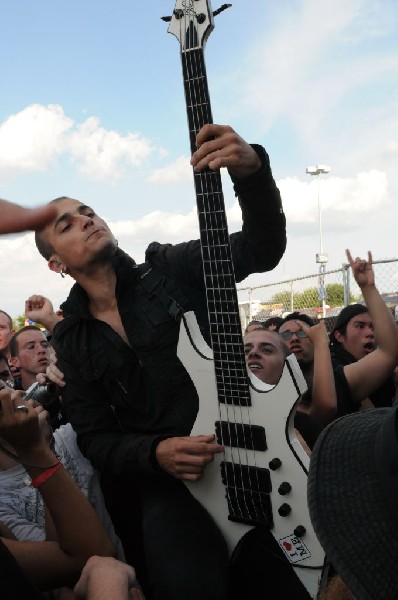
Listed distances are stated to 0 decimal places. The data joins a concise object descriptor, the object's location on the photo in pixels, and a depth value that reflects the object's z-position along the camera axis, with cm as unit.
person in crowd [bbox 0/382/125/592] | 228
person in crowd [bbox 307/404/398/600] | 79
